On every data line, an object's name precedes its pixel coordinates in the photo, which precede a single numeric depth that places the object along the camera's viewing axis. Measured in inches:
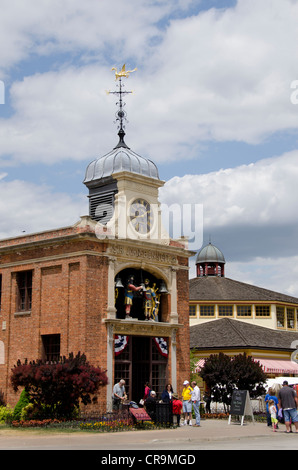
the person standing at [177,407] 1016.9
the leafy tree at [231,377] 1286.9
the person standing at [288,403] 882.8
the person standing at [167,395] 1003.3
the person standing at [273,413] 926.4
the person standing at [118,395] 1080.2
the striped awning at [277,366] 1689.2
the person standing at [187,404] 1072.2
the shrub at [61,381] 995.3
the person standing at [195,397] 1057.4
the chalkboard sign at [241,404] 1043.3
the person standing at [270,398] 980.3
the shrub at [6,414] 1069.8
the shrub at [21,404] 1063.0
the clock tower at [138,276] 1202.0
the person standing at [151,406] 973.2
